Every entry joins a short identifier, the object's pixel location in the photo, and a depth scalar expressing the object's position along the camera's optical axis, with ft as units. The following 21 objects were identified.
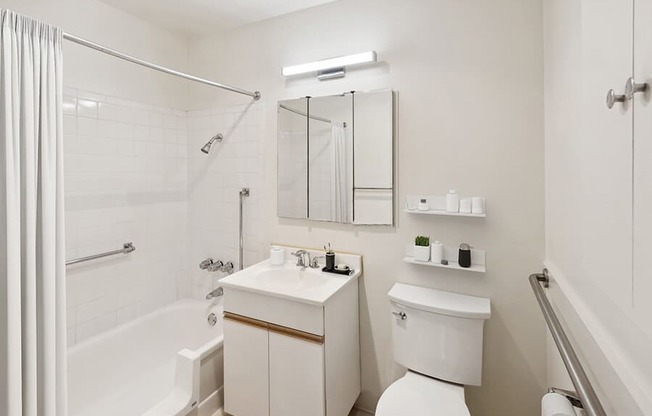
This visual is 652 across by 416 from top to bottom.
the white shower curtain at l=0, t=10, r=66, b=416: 3.17
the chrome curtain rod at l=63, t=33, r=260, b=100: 3.85
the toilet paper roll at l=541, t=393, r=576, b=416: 2.80
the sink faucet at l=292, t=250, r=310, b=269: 6.71
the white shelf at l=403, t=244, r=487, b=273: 5.27
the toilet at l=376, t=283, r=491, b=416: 4.57
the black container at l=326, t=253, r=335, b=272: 6.29
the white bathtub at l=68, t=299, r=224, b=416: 5.65
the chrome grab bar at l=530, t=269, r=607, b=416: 2.40
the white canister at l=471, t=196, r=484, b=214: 5.17
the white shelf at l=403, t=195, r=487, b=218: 5.26
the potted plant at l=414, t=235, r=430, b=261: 5.54
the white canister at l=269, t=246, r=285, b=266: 6.72
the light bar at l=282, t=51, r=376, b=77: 5.86
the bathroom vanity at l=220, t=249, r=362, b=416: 5.09
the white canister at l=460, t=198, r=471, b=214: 5.22
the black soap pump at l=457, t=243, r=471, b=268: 5.26
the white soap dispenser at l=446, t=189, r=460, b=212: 5.32
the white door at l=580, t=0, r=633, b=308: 2.30
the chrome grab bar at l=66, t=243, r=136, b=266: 6.04
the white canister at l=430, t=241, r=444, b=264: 5.48
